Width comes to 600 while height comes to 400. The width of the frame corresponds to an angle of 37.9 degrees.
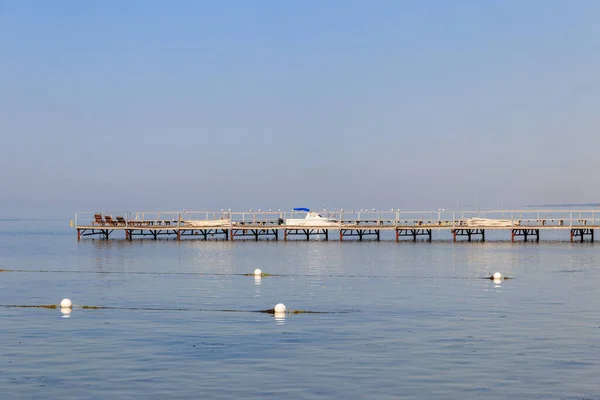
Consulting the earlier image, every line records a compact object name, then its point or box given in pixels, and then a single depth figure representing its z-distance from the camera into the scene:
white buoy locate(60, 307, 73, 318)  31.99
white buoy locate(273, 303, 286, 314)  31.53
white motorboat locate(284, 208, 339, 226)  100.53
